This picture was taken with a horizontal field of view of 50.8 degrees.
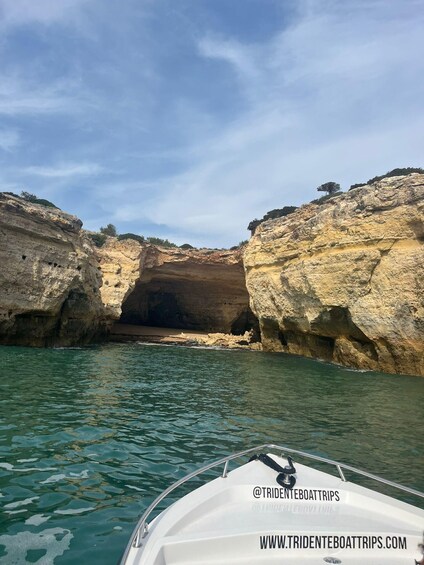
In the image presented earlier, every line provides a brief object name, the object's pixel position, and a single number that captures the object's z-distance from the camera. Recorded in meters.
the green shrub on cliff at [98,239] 40.25
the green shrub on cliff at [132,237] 41.03
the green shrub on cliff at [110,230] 59.00
